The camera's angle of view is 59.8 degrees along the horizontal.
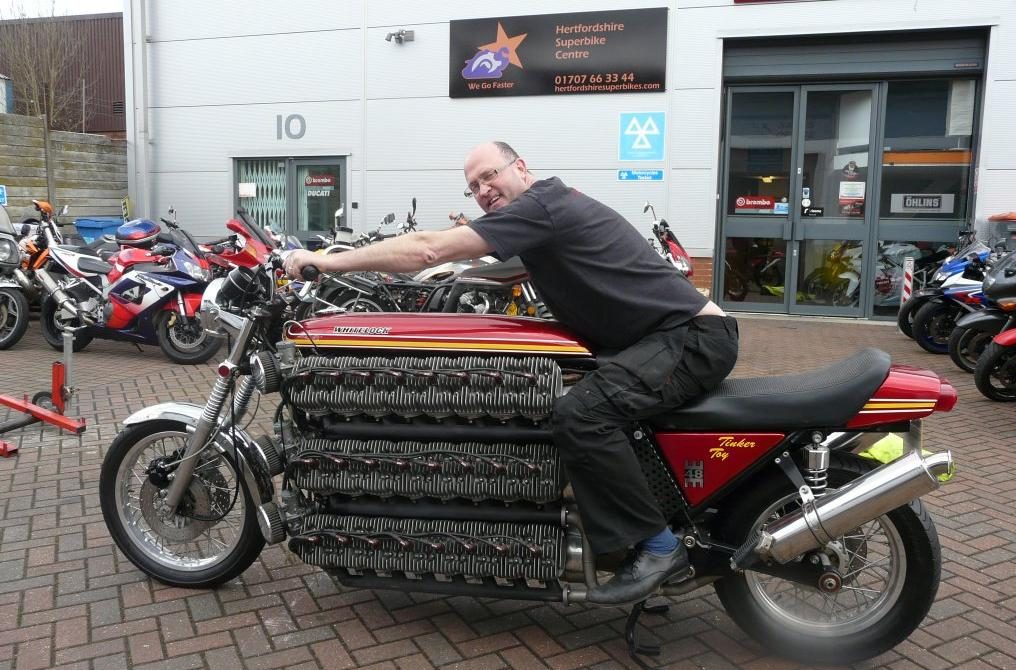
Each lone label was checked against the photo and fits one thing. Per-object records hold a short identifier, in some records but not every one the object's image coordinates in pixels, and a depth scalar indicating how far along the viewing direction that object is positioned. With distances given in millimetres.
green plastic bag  3459
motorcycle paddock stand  5789
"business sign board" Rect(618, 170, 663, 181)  12859
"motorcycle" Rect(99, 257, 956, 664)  2945
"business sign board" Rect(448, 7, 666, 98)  12742
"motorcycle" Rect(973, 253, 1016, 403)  7160
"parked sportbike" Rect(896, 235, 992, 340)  9719
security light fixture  13828
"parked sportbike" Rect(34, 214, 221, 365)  8781
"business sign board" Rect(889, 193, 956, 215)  12523
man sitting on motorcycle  2941
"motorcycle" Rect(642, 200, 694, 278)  10727
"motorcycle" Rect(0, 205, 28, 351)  9586
